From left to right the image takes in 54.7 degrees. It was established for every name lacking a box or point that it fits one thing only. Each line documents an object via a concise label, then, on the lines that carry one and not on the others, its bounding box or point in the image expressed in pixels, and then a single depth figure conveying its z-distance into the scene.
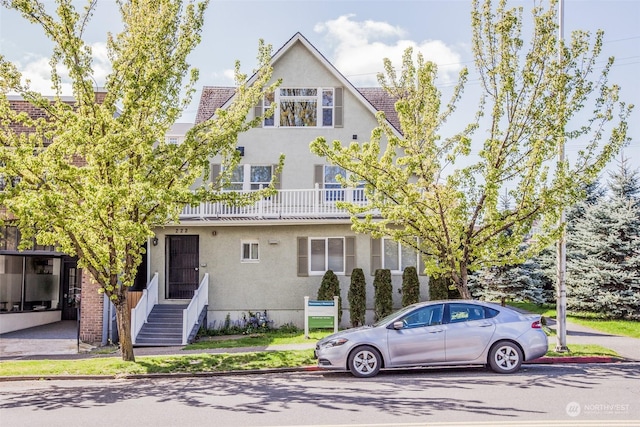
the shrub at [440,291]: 21.08
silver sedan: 12.09
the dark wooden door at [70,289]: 22.86
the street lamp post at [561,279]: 14.70
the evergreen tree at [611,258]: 22.25
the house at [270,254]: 21.69
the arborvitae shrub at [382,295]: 21.05
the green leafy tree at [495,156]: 13.97
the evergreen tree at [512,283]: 25.27
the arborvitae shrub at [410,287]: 21.08
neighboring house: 18.45
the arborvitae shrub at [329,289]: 21.17
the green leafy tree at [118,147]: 12.14
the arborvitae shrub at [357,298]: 21.08
